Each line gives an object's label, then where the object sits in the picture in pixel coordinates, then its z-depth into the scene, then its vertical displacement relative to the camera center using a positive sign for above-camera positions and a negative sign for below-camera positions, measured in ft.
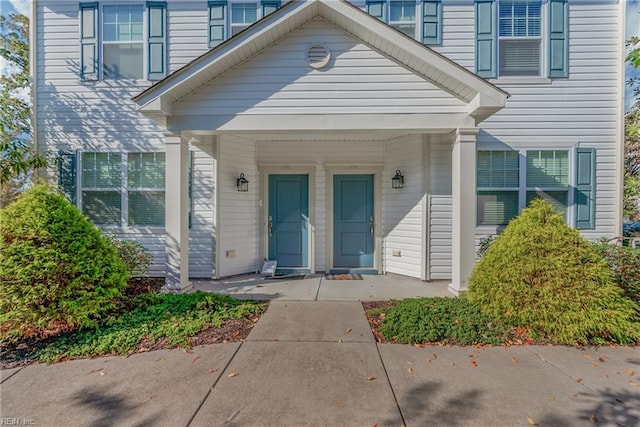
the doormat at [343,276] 19.60 -4.45
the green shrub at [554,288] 10.71 -2.90
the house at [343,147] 18.93 +4.38
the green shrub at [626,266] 12.22 -2.33
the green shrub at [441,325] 11.03 -4.51
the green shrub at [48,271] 10.48 -2.32
